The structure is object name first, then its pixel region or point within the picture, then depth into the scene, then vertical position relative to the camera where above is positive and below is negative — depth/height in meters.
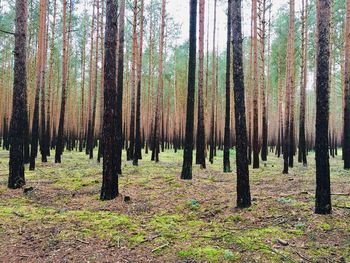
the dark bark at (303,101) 14.67 +1.87
